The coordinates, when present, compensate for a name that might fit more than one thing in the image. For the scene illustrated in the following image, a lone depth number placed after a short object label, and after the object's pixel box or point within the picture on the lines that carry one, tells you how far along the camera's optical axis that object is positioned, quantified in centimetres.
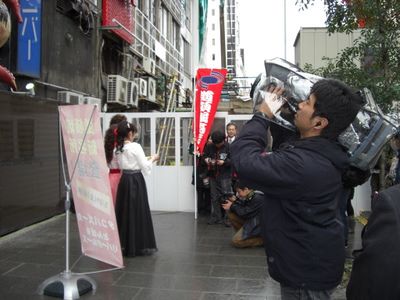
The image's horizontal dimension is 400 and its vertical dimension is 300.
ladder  981
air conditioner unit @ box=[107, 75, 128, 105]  1321
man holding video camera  215
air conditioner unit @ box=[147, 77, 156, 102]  1711
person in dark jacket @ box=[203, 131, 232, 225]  856
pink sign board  473
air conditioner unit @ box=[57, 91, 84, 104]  1003
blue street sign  817
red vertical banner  887
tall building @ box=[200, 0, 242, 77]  7738
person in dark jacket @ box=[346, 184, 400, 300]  130
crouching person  673
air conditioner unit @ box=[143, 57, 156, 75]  1770
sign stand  463
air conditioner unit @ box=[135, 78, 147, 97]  1610
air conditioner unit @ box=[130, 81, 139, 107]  1429
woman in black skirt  616
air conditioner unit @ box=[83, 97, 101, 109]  1075
